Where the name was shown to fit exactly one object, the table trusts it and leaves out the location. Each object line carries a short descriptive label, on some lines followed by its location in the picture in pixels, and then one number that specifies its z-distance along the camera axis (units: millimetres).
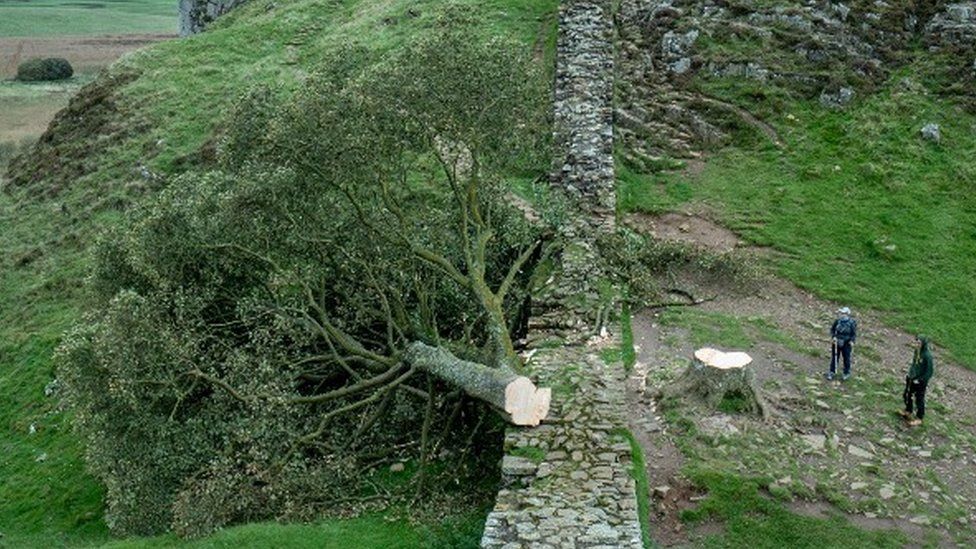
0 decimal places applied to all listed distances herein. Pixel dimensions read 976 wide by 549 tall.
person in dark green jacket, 18625
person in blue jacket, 19984
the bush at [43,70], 99312
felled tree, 17156
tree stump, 18484
